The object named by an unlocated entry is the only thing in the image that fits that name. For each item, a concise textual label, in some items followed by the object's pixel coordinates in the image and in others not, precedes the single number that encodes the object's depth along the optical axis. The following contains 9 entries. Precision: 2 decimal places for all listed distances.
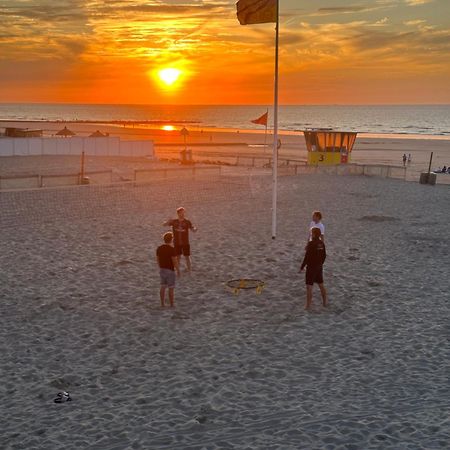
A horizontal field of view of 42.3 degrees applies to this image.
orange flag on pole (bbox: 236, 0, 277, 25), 15.98
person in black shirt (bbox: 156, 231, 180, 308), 10.99
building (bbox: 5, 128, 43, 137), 48.28
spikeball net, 12.63
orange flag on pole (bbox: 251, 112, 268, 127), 28.60
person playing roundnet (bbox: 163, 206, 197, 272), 13.15
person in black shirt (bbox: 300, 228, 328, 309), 11.01
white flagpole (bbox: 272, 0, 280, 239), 16.47
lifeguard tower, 39.75
